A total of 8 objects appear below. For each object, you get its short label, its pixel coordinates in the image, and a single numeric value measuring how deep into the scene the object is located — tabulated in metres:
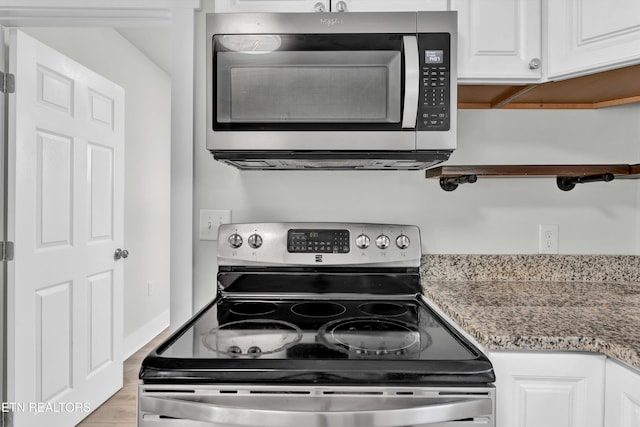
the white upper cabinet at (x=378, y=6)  1.35
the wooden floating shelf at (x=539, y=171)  1.37
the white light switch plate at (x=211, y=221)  1.65
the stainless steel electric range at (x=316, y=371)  0.87
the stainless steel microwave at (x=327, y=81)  1.25
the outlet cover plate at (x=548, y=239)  1.63
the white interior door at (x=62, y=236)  1.75
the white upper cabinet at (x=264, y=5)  1.37
